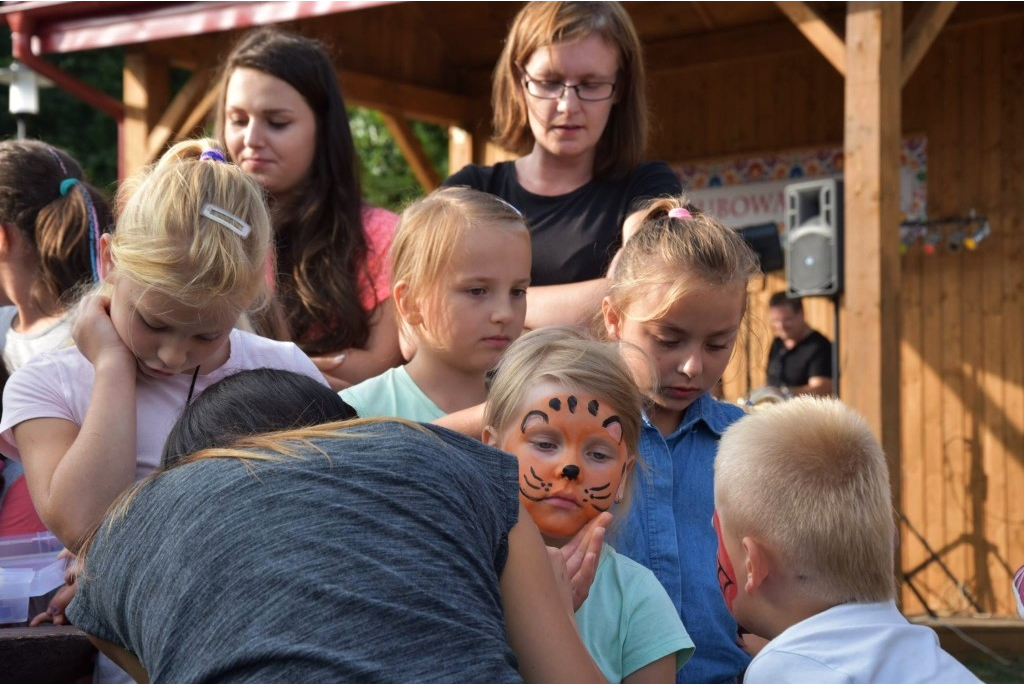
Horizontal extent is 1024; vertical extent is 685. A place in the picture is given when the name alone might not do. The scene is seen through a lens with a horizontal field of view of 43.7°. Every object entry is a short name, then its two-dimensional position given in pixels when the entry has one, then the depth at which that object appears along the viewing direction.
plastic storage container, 2.43
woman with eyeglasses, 3.21
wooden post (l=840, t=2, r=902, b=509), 5.61
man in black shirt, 7.97
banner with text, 8.38
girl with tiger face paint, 2.29
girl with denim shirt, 2.63
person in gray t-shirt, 1.61
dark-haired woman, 3.22
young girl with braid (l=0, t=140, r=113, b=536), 3.18
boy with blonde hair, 1.88
